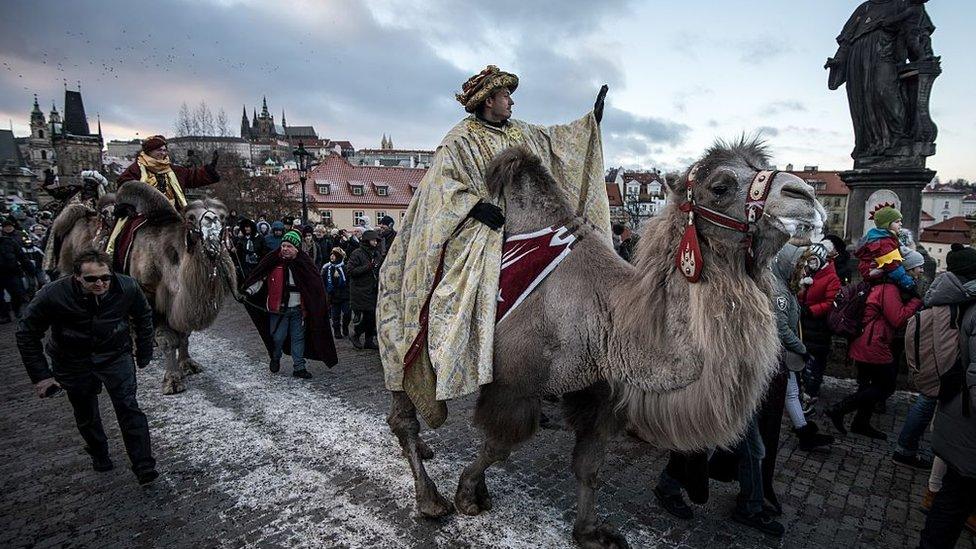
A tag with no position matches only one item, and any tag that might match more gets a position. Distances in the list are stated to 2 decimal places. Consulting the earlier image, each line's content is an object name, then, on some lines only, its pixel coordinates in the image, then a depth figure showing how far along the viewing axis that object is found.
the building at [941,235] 50.88
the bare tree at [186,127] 51.91
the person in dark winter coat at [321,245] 12.74
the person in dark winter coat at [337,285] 9.85
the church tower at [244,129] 130.75
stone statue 8.09
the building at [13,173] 90.62
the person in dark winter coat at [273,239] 9.17
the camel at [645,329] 2.35
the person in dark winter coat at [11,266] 10.82
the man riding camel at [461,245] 2.98
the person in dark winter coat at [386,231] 10.03
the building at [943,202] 79.44
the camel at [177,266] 6.04
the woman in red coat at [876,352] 5.09
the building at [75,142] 76.75
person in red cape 6.92
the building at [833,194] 52.44
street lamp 18.11
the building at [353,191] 41.41
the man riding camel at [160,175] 6.61
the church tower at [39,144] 111.31
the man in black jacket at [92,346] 3.92
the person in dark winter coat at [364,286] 8.86
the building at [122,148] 133.38
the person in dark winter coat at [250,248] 12.10
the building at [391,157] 91.60
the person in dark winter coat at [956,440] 2.90
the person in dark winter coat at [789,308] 3.89
